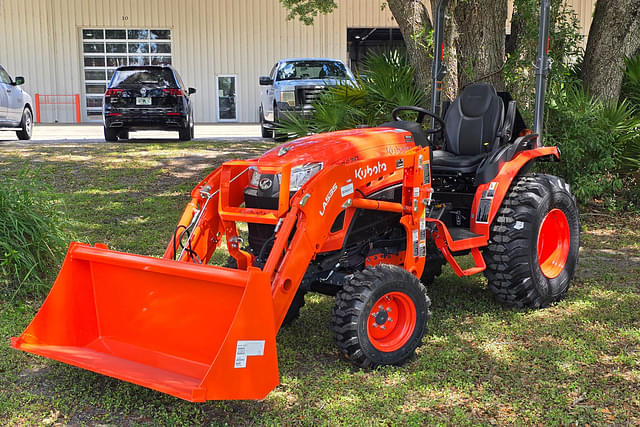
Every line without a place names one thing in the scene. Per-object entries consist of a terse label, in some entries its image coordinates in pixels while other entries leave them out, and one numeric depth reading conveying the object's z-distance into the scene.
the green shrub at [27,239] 5.10
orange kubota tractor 3.40
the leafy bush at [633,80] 8.83
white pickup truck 14.03
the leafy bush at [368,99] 8.78
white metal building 26.41
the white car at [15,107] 13.59
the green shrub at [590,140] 8.08
